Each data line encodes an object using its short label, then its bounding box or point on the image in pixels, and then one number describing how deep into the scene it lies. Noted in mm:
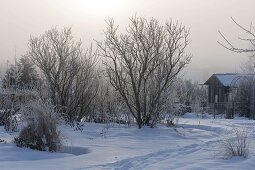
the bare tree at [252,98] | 40156
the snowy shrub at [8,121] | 15625
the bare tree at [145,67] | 18672
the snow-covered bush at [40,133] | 11516
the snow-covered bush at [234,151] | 9828
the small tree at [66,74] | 20734
